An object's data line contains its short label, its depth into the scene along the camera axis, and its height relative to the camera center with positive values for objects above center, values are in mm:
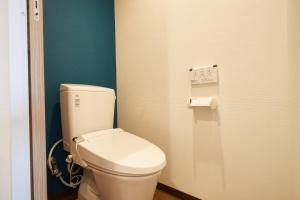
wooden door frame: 487 +9
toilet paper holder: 1060 -24
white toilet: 822 -263
